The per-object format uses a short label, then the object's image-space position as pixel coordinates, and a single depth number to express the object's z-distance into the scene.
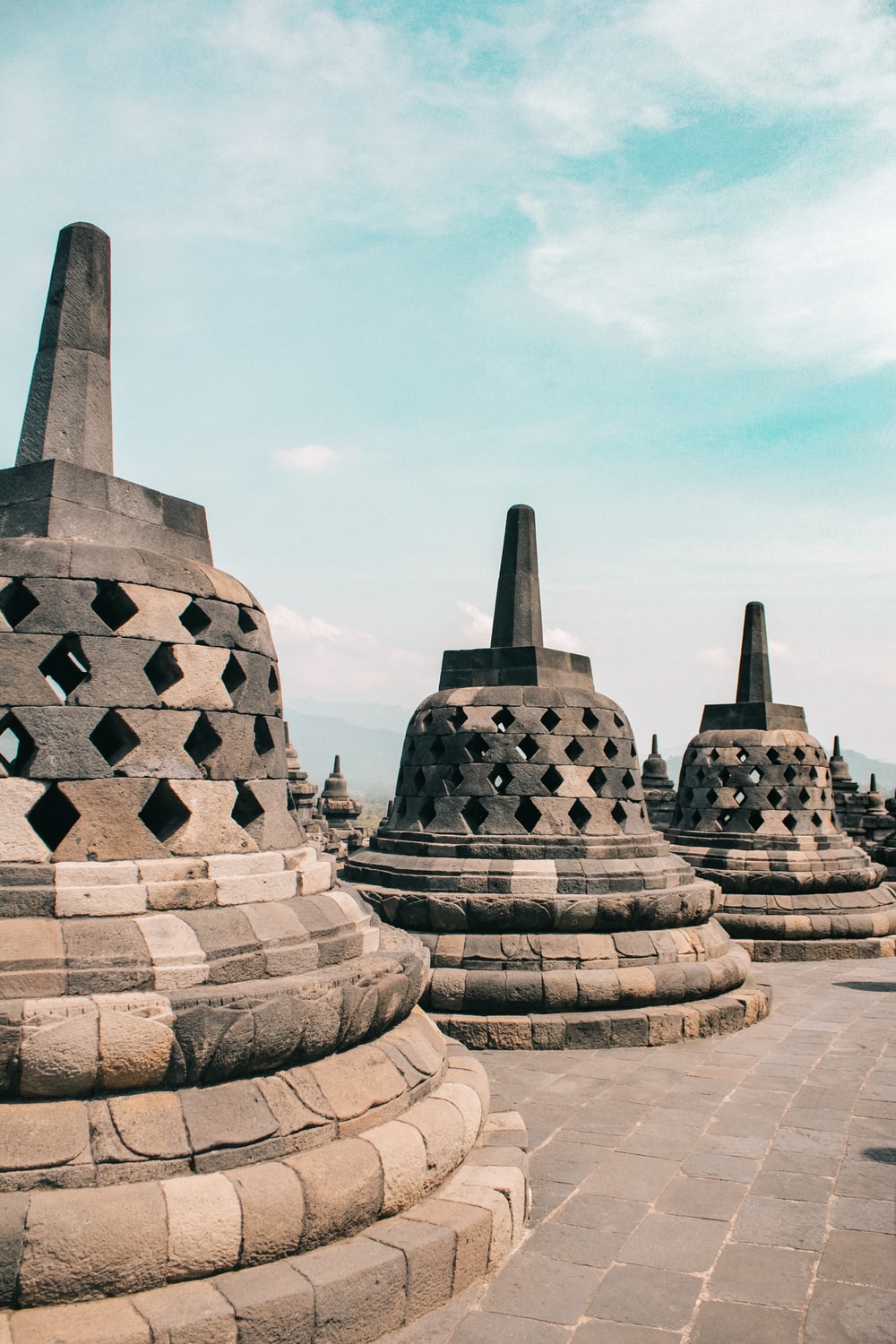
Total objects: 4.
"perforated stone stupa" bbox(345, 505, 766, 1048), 6.95
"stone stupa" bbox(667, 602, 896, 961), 10.95
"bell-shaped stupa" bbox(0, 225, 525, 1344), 2.83
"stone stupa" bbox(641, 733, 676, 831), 18.44
